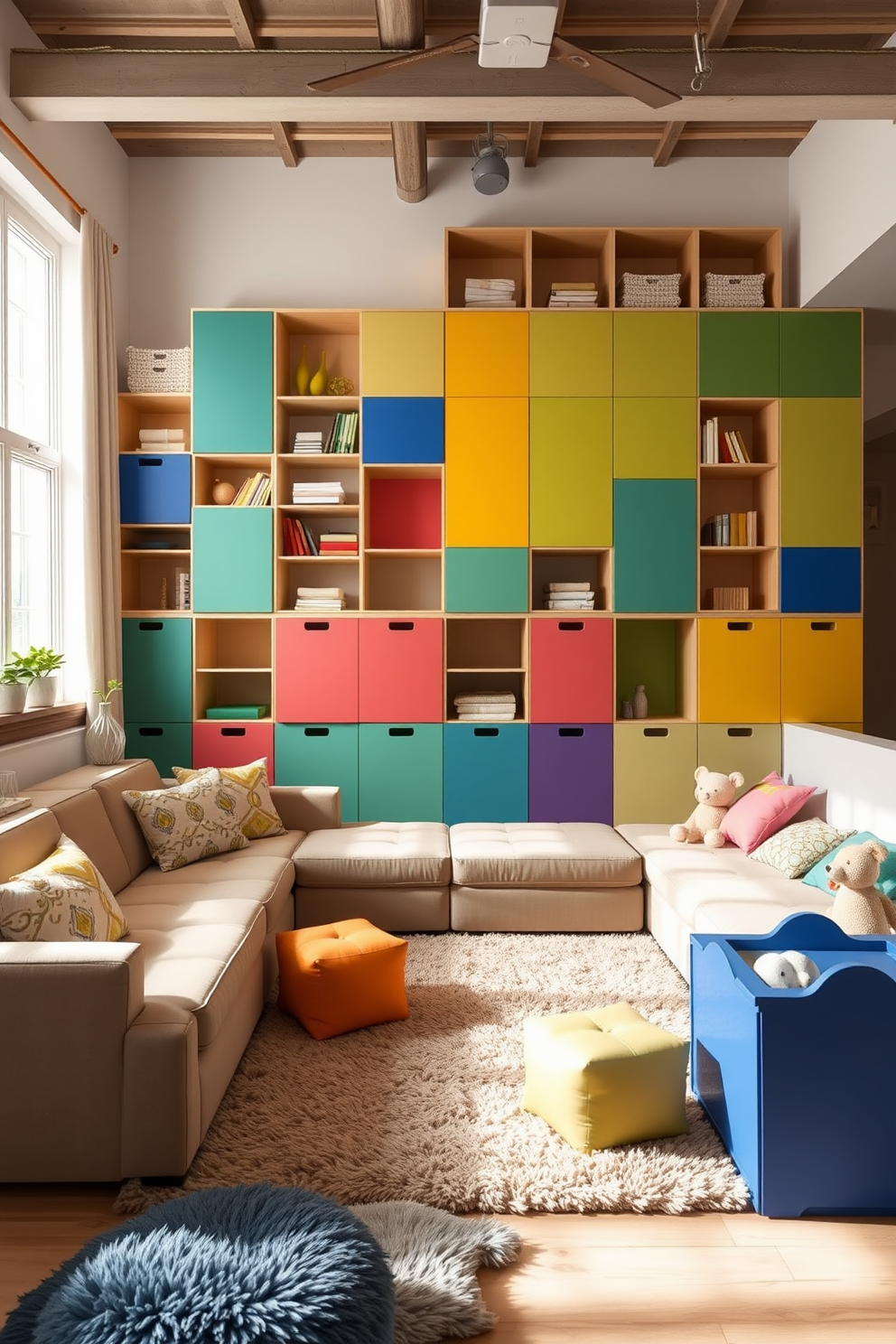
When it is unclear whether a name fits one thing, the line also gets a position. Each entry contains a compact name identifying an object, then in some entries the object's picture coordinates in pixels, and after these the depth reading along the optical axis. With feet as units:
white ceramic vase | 12.54
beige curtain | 13.32
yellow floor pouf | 6.79
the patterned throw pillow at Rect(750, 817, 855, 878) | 10.68
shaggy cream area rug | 6.39
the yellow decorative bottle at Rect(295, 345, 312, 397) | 15.07
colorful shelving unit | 14.69
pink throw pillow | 11.85
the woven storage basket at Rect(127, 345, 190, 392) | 15.05
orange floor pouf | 8.76
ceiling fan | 8.14
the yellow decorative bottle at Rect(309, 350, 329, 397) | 14.96
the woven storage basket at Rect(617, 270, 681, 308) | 14.78
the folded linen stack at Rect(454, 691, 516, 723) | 14.93
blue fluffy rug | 4.15
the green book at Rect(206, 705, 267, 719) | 15.01
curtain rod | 11.22
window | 12.00
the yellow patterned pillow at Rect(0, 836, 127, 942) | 6.89
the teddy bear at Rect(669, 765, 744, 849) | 12.38
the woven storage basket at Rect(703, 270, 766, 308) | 14.73
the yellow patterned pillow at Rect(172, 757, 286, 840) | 11.77
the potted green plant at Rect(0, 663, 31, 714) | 11.02
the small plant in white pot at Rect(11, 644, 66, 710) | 11.59
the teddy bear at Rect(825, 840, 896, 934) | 8.42
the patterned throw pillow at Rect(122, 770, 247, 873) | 10.75
